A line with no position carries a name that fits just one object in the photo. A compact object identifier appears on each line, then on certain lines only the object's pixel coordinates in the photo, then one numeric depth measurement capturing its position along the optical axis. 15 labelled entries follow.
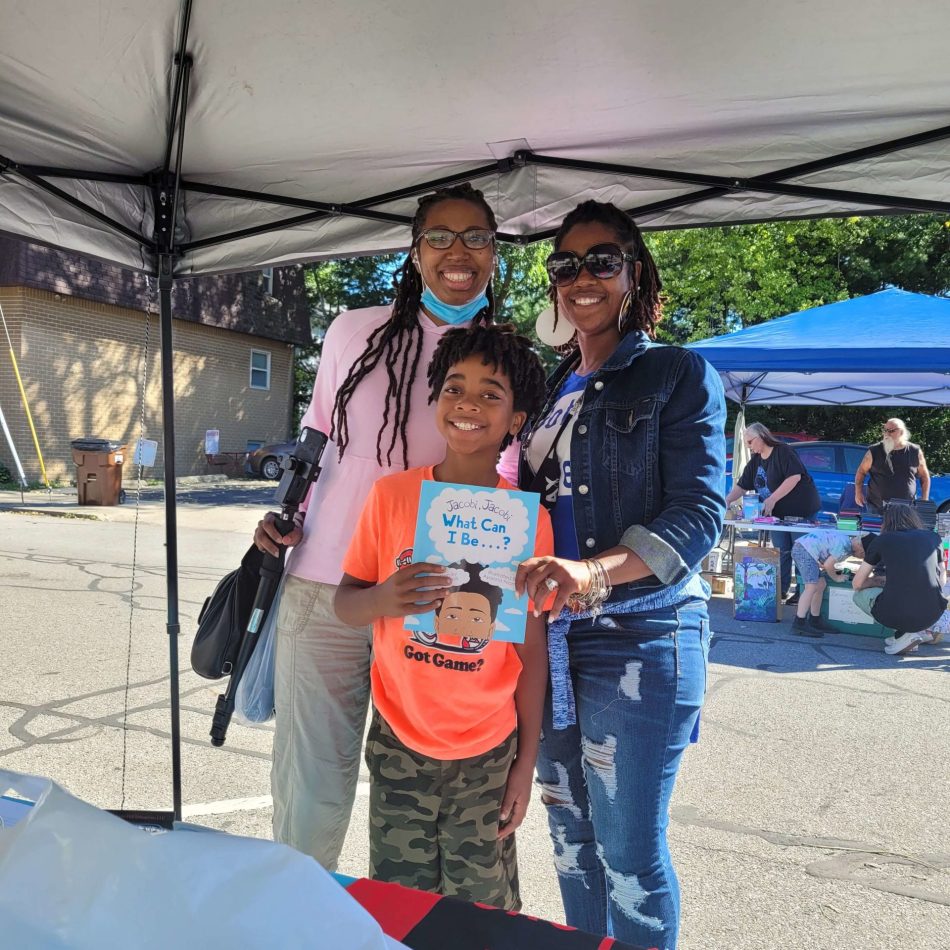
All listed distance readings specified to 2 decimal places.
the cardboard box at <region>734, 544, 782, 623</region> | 7.45
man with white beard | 8.49
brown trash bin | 12.91
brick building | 15.80
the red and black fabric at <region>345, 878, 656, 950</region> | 0.95
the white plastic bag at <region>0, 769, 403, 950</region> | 0.67
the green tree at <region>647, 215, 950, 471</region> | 20.30
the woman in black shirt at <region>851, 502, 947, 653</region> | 6.25
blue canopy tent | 6.95
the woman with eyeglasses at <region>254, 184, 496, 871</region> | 1.99
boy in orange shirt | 1.70
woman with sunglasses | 1.66
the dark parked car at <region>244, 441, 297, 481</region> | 18.86
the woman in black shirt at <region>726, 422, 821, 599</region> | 8.13
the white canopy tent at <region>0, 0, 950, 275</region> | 1.73
